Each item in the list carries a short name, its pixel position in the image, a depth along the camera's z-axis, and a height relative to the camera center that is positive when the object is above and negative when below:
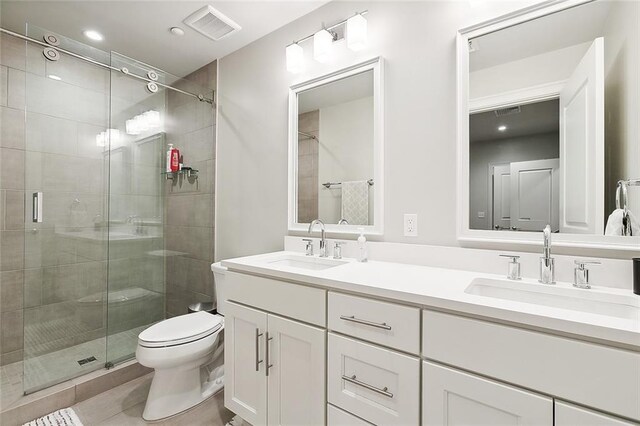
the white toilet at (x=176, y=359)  1.56 -0.80
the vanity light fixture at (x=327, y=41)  1.59 +1.03
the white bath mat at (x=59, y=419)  1.55 -1.13
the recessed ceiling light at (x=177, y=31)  2.03 +1.31
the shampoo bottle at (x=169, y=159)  2.48 +0.48
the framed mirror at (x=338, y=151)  1.61 +0.40
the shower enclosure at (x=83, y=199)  1.90 +0.11
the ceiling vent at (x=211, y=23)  1.86 +1.30
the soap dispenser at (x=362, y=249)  1.53 -0.18
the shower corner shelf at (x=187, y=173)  2.53 +0.37
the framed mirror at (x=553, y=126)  1.04 +0.37
